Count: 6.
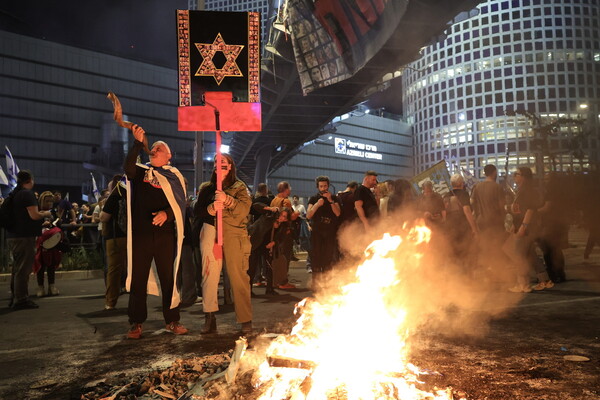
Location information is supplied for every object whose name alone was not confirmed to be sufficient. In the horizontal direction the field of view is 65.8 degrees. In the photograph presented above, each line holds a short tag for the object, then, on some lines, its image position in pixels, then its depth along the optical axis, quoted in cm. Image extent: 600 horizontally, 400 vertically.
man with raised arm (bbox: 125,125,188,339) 499
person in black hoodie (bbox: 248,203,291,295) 822
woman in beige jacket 507
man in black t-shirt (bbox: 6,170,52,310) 716
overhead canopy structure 1241
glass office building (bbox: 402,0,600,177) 10256
